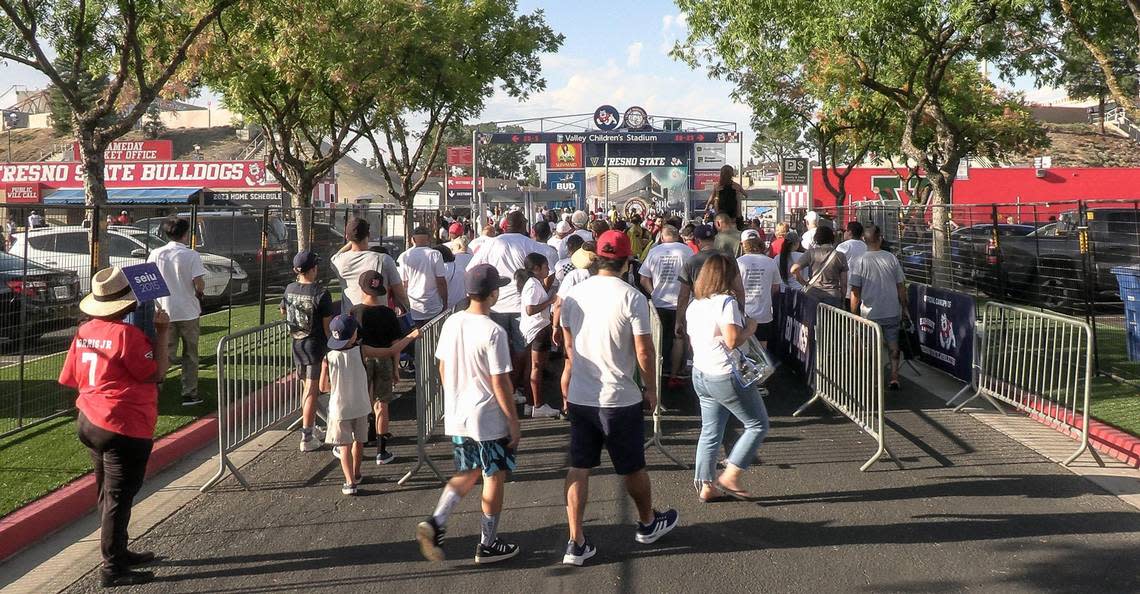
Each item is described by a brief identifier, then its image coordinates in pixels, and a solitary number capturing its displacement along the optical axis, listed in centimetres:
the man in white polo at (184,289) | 997
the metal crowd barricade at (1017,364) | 871
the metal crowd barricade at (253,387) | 770
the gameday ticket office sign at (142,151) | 6494
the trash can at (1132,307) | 1209
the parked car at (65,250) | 955
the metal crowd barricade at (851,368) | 812
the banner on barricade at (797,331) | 1062
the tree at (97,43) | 1175
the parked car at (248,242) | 1628
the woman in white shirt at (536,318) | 963
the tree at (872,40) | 1573
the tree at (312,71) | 1973
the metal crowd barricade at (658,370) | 820
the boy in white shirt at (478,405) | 562
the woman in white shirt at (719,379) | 657
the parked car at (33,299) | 919
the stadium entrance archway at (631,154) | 9588
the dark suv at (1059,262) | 1321
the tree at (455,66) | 2478
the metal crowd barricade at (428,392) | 770
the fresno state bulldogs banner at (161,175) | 4978
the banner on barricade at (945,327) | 1045
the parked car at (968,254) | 1611
